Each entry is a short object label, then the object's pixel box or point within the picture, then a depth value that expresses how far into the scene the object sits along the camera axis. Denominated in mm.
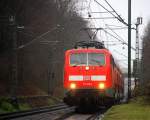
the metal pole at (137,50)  39159
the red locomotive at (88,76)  26391
